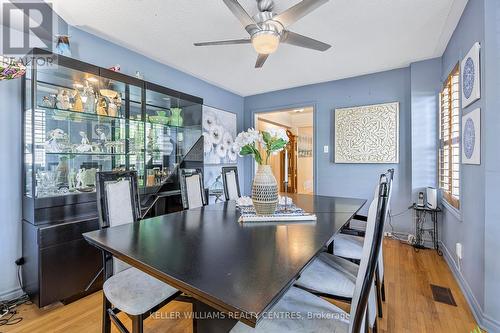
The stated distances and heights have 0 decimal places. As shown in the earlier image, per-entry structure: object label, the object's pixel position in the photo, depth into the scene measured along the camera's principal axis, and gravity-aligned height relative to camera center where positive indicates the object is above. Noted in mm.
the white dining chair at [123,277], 1108 -620
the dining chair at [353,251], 1594 -626
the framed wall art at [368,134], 3492 +508
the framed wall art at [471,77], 1710 +703
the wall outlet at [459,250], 2146 -791
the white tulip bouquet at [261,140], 1711 +181
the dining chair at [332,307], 734 -610
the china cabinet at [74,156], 1867 +101
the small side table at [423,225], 3010 -796
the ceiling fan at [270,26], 1639 +1100
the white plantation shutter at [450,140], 2339 +295
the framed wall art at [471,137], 1708 +227
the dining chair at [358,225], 1839 -721
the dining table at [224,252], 691 -365
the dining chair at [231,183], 2721 -195
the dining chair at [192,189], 2217 -224
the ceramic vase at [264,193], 1605 -183
